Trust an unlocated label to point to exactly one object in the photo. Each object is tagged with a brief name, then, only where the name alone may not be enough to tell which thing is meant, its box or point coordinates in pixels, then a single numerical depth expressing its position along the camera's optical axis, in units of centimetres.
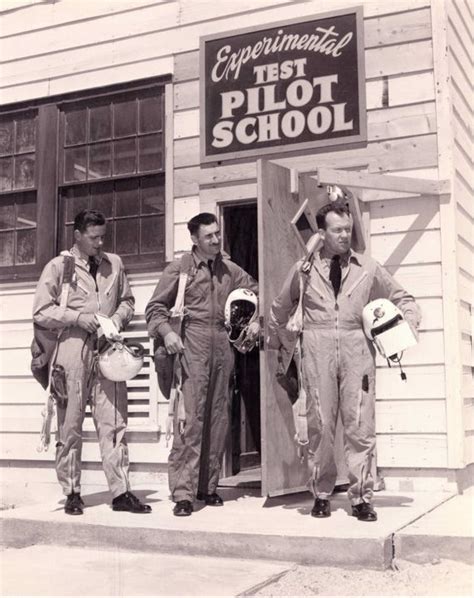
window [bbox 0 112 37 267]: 764
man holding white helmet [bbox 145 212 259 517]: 519
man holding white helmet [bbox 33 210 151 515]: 518
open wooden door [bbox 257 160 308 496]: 520
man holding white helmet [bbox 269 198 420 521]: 465
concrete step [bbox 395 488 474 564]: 411
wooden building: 581
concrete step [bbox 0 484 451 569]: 416
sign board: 632
